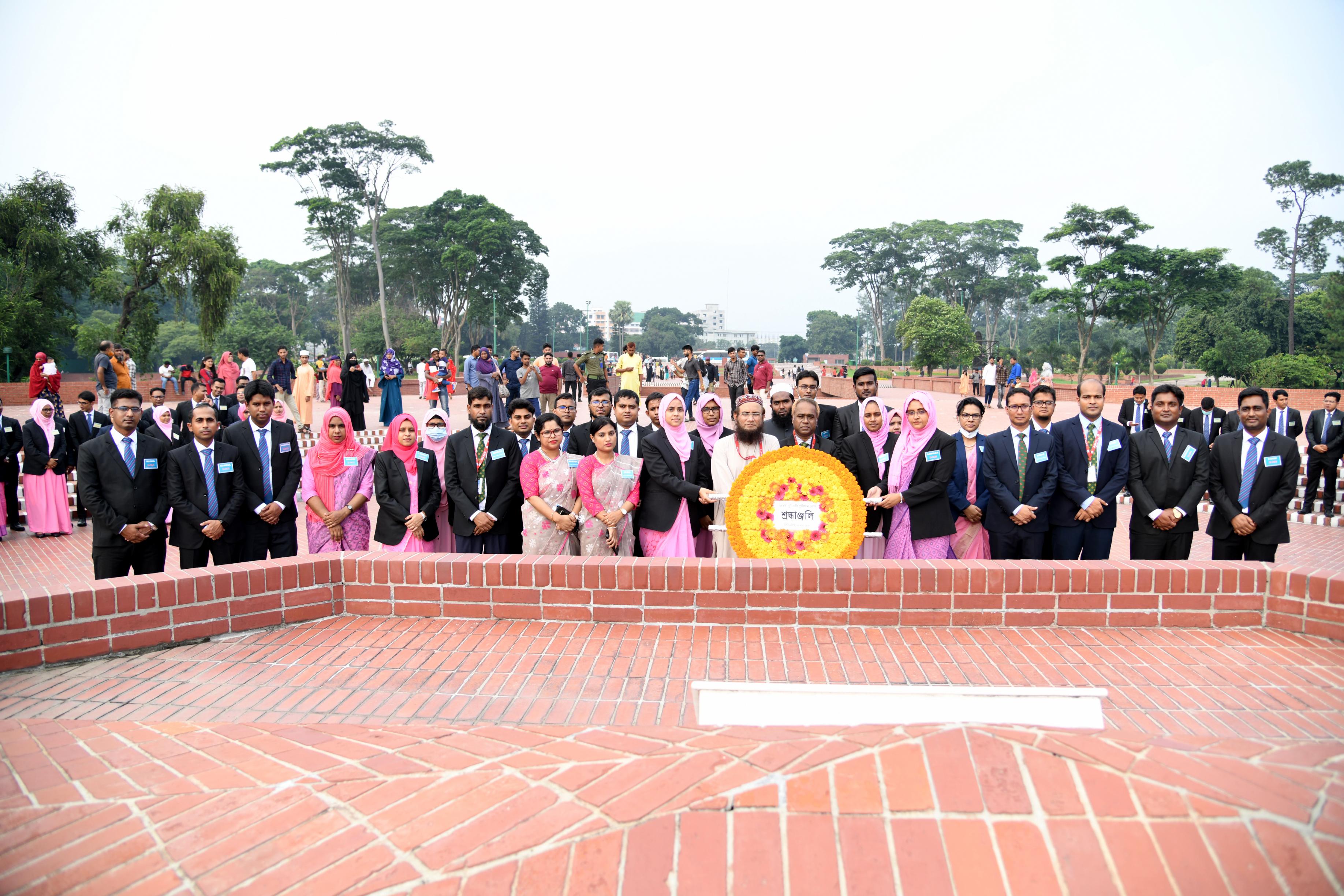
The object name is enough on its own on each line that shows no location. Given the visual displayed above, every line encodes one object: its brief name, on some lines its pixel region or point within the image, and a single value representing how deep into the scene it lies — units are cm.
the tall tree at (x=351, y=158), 4378
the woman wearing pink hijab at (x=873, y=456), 569
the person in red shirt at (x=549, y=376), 1521
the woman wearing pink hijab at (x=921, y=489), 544
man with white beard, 546
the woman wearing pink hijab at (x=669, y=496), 545
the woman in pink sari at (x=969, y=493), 571
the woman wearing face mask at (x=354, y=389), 1566
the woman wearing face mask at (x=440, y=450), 578
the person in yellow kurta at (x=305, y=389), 1672
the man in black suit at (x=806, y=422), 577
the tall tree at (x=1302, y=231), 4162
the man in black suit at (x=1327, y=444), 979
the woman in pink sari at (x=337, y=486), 573
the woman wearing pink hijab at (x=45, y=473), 885
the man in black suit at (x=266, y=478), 555
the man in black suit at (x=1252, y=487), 535
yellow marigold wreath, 480
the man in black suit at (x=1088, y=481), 535
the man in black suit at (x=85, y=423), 897
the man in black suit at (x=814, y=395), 666
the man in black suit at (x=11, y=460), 880
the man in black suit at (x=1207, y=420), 981
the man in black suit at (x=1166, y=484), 534
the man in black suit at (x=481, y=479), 549
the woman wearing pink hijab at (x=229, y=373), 1944
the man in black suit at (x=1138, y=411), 1078
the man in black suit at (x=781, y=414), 638
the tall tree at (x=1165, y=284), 3878
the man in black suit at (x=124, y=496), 522
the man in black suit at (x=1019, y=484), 536
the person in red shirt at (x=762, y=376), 1836
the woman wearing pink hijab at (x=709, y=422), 623
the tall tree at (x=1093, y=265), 4069
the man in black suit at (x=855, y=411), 650
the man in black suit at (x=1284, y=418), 1005
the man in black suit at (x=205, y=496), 531
